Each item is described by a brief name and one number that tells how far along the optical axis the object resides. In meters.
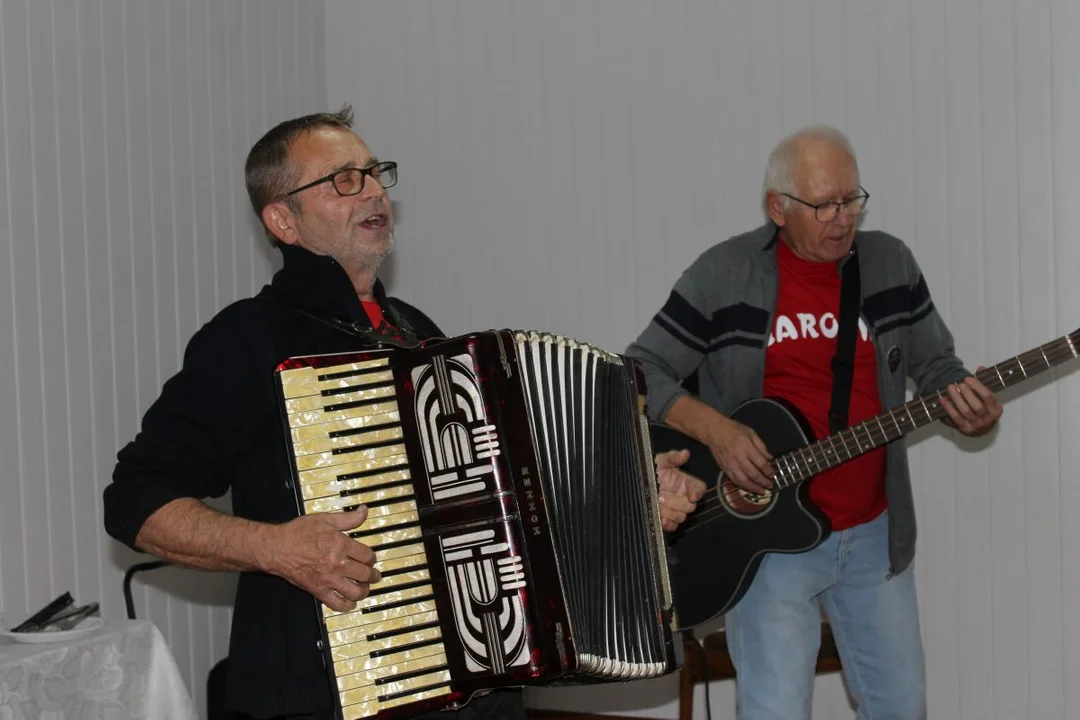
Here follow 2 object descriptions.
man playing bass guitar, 2.90
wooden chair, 3.59
